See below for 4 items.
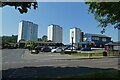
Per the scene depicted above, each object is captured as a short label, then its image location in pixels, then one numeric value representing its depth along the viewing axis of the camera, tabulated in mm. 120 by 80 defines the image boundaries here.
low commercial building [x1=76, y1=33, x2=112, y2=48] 41803
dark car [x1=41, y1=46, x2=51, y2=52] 25307
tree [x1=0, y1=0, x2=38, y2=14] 6022
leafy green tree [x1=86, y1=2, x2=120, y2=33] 5632
